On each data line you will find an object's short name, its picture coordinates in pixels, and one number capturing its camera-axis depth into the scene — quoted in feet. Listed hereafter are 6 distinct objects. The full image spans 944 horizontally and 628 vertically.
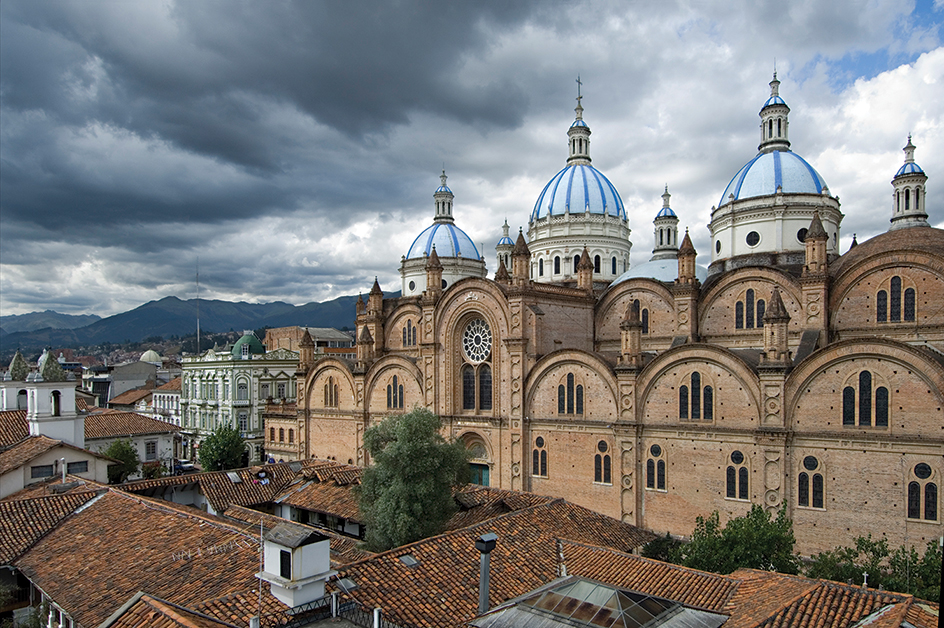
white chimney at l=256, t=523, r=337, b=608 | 45.85
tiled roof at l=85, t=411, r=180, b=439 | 159.02
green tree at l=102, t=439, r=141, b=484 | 134.10
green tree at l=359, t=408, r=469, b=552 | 76.84
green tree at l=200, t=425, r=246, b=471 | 153.79
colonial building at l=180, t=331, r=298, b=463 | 191.42
